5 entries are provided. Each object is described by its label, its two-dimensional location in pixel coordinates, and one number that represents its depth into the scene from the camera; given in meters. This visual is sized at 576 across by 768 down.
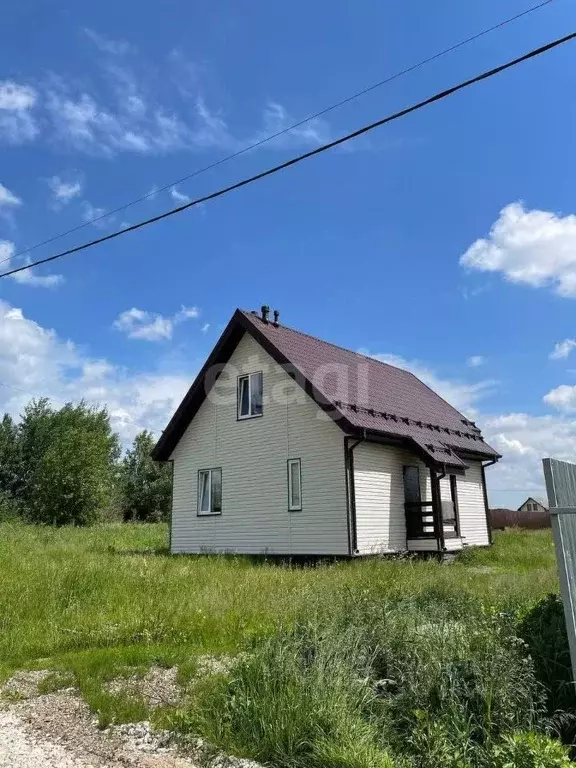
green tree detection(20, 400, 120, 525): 39.91
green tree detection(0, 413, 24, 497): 45.56
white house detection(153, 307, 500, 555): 14.50
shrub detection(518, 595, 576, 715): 4.36
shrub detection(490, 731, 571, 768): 3.09
